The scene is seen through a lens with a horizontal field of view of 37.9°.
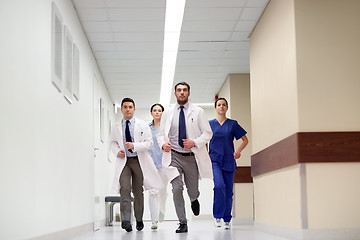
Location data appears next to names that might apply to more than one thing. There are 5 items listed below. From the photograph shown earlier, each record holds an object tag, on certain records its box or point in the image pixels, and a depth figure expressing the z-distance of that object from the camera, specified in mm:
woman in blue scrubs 6914
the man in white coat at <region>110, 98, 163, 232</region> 6656
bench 10272
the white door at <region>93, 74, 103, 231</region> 8862
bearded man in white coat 5930
